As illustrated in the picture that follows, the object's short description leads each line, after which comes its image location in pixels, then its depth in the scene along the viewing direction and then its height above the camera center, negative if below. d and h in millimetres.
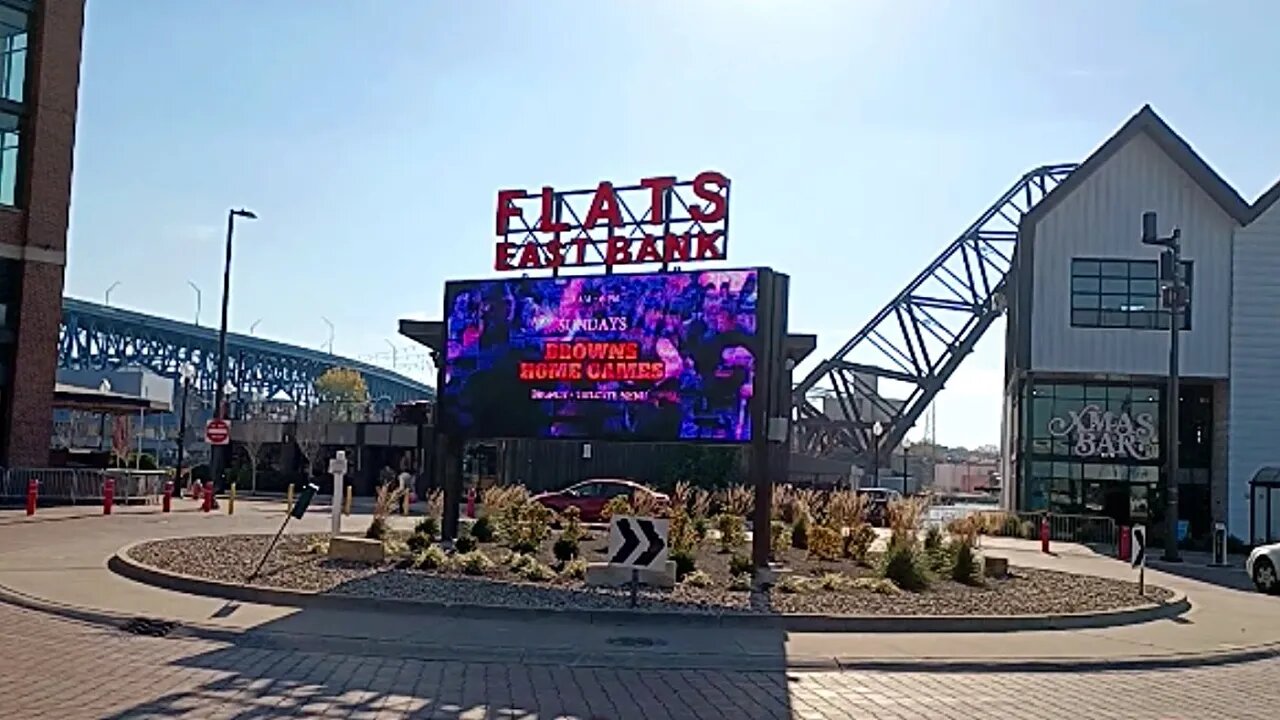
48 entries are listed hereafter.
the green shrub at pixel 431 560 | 19453 -1846
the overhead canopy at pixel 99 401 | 44250 +716
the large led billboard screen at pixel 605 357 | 19906 +1423
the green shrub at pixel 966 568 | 20828 -1683
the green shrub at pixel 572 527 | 21053 -1419
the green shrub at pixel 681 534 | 19844 -1338
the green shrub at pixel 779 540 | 24078 -1647
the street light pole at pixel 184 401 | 42906 +849
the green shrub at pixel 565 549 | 20453 -1656
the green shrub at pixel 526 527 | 21484 -1491
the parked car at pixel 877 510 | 37334 -1520
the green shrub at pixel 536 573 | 18688 -1890
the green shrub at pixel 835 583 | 18672 -1831
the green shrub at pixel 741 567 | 19594 -1737
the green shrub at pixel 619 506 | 23656 -1127
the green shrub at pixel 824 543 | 22656 -1511
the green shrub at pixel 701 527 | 23500 -1436
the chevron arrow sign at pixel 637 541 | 15969 -1155
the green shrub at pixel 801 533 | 25812 -1565
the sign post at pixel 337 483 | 21719 -834
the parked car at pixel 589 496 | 34625 -1411
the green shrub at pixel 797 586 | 18375 -1870
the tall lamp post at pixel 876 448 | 60175 +480
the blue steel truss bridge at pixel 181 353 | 129250 +8296
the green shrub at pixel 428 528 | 22594 -1597
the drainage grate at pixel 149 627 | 13492 -2138
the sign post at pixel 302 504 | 17766 -995
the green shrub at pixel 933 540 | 23047 -1420
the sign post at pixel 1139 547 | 20047 -1170
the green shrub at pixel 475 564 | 19094 -1835
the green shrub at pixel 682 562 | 19406 -1684
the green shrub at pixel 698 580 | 18562 -1870
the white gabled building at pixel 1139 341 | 42906 +4323
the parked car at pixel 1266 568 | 24438 -1729
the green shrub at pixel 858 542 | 22891 -1483
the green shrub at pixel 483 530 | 23938 -1660
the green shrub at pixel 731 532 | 24969 -1548
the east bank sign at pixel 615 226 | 24453 +4267
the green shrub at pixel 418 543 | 21433 -1777
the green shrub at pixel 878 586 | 18438 -1828
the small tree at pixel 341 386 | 131625 +4827
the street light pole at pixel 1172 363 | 31156 +2743
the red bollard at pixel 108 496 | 32000 -1820
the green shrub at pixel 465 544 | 21203 -1738
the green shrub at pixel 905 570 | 19203 -1643
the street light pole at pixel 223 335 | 40844 +2906
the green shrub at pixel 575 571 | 18969 -1862
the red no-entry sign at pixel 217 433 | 37156 -156
